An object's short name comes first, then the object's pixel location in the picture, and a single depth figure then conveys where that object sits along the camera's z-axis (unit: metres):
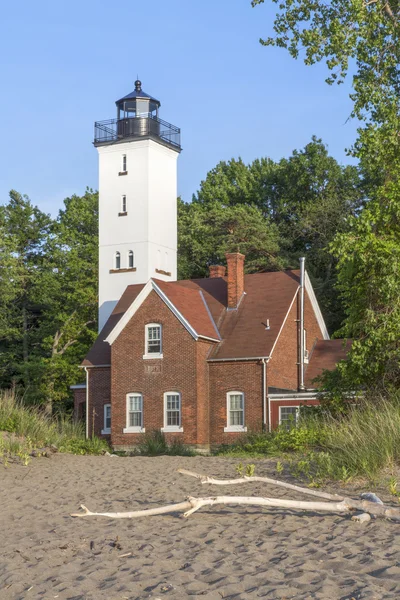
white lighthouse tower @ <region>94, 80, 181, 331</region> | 46.12
